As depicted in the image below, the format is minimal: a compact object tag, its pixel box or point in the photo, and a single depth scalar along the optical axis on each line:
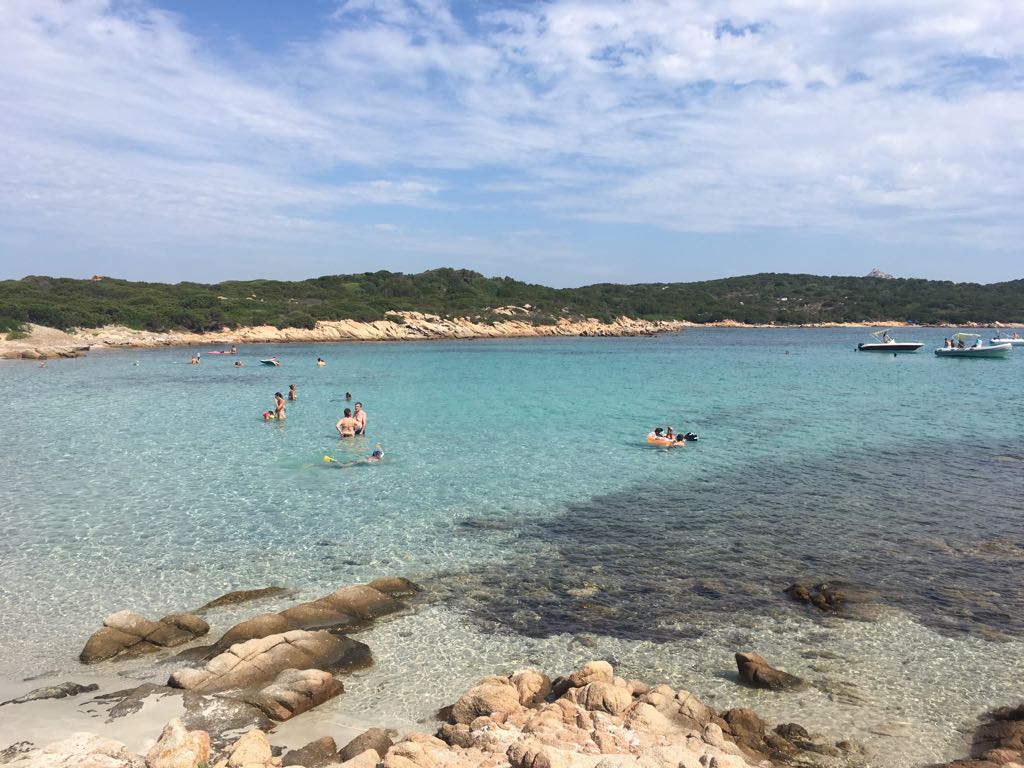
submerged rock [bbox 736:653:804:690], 8.48
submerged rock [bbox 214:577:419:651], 9.59
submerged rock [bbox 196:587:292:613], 10.95
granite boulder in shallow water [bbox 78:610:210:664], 9.23
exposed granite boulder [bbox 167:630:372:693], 8.28
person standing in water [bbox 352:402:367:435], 25.42
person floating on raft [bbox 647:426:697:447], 23.44
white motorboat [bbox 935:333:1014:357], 64.50
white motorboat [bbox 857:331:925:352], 74.19
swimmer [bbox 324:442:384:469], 21.12
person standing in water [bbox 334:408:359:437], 24.97
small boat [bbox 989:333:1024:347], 87.59
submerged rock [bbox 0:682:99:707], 8.10
